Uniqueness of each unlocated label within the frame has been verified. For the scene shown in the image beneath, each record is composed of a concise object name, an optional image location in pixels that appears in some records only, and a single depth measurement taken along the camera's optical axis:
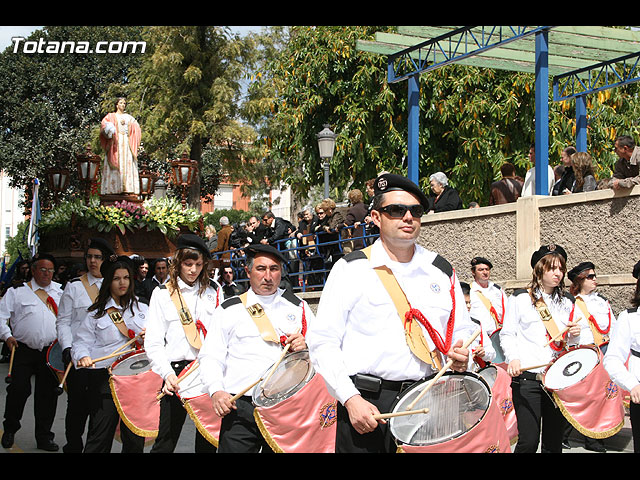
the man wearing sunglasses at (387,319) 4.06
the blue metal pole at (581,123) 16.55
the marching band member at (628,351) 5.62
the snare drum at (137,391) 6.88
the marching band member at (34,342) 9.35
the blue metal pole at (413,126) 15.71
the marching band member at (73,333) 7.56
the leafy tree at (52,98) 40.91
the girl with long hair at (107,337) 7.03
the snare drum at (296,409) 5.47
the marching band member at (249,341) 5.50
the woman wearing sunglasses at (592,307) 9.52
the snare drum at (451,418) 3.78
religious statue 19.20
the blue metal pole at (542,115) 12.17
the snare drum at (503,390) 6.67
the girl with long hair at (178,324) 6.55
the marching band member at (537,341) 6.75
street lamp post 17.64
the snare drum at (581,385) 6.62
